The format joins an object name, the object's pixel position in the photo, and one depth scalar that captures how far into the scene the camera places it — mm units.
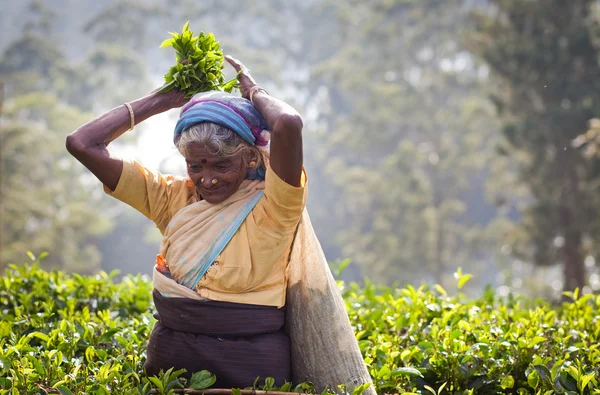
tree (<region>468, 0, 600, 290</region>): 13406
